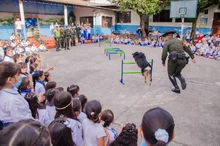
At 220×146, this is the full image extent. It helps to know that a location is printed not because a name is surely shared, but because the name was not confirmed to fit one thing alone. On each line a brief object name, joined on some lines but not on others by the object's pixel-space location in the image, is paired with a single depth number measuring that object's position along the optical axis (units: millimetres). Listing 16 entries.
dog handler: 4578
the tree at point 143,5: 14891
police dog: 5355
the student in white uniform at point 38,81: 3359
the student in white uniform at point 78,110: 2346
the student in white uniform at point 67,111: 1967
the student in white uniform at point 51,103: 2471
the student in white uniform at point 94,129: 1905
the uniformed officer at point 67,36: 12758
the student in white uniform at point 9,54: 4477
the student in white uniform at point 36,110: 2385
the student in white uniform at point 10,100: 1737
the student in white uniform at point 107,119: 2167
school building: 13266
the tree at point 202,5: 13430
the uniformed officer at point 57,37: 12027
